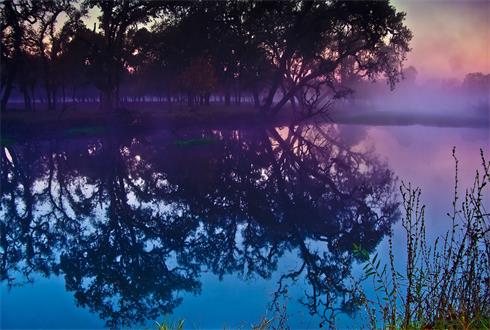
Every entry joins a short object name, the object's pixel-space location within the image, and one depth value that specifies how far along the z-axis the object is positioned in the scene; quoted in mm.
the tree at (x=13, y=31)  40375
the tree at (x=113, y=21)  43031
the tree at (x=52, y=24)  43375
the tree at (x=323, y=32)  41938
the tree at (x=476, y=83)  157912
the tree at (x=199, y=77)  51469
